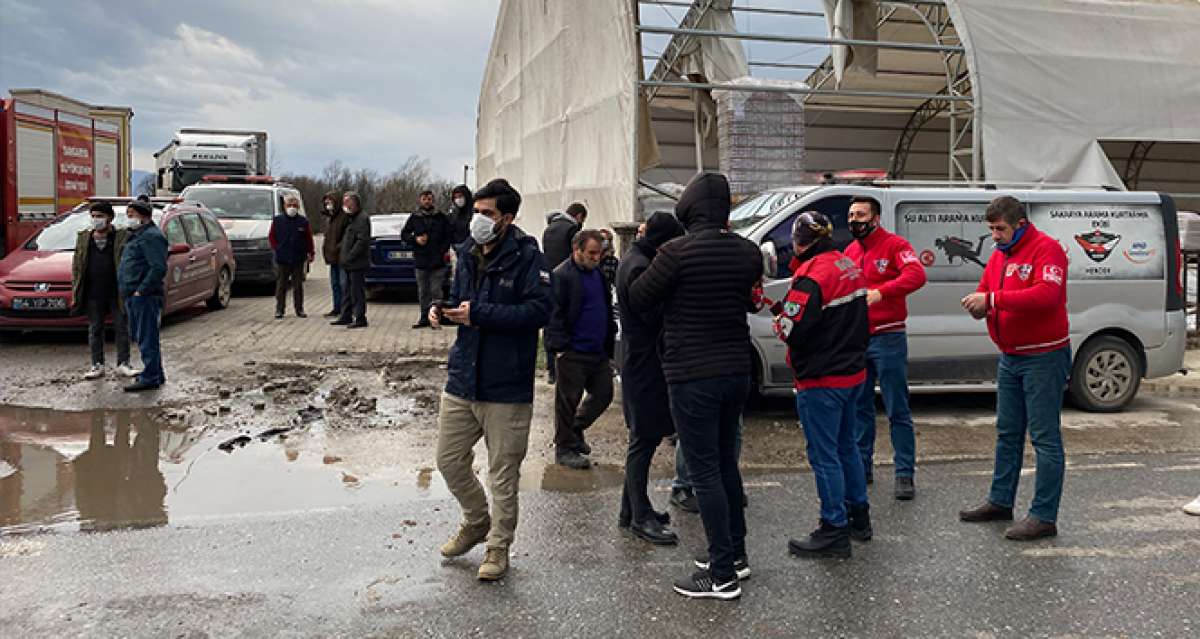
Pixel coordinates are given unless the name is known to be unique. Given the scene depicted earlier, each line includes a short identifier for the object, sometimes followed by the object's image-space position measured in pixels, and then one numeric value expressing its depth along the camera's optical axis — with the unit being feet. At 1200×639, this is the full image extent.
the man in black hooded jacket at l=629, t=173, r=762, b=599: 14.19
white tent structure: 39.93
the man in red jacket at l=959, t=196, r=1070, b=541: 16.62
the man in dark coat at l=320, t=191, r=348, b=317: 42.73
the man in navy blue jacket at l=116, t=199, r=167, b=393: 28.35
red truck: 48.52
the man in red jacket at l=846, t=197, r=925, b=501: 19.02
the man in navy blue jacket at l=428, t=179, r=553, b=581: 14.78
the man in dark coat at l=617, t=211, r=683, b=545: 15.81
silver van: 26.43
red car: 35.55
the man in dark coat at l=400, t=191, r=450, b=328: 40.86
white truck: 84.12
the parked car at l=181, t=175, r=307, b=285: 55.16
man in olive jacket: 29.17
